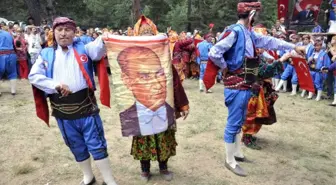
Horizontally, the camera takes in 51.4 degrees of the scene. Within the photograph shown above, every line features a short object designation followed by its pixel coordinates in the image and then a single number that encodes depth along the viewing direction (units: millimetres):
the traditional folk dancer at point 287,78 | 10758
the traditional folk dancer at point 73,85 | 3584
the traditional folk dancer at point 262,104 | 4836
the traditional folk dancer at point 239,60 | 4258
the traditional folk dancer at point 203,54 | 11047
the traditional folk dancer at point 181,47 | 12048
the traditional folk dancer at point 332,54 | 8841
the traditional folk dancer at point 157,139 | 3980
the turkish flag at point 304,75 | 4673
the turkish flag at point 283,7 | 15062
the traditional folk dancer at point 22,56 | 11086
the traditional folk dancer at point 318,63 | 9812
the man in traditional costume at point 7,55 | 8805
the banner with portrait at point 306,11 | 14219
